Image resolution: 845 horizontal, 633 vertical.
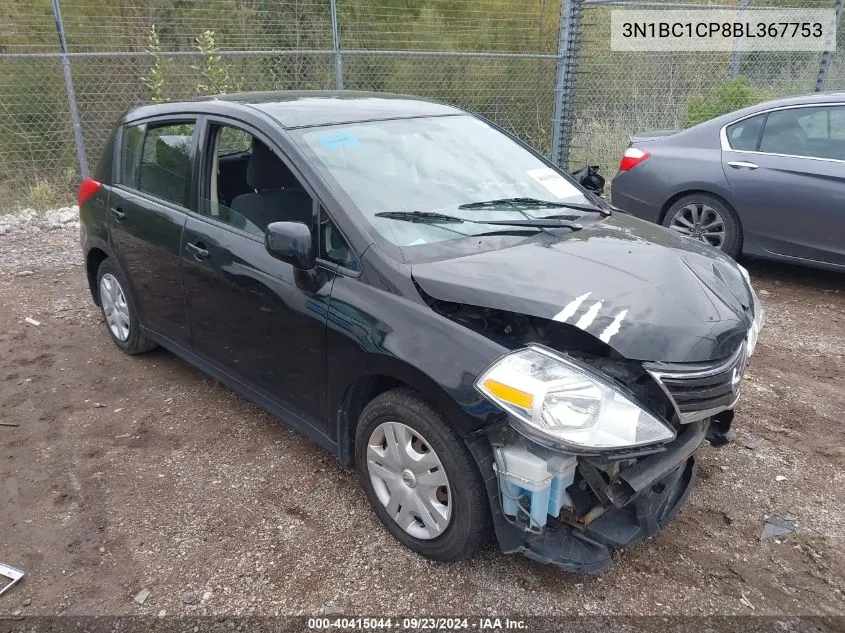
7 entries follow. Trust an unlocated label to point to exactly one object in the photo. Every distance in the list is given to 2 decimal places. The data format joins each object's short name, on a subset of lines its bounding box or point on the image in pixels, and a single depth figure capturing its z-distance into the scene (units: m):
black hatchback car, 2.15
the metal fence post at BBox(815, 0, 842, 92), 9.02
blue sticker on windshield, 2.91
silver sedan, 5.16
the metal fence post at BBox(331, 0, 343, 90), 7.90
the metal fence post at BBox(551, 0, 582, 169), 8.41
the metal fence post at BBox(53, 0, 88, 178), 7.03
